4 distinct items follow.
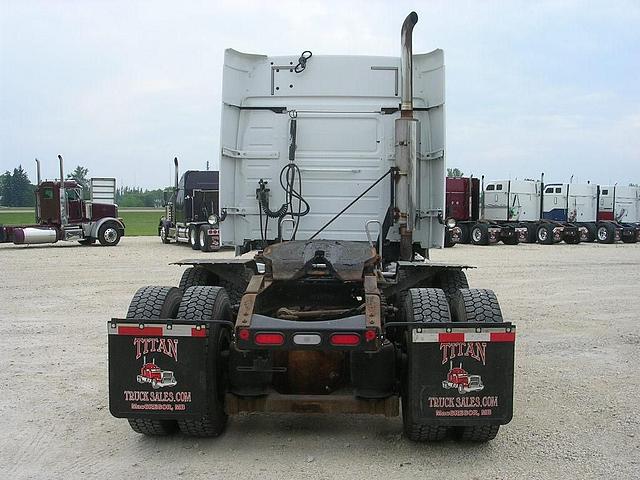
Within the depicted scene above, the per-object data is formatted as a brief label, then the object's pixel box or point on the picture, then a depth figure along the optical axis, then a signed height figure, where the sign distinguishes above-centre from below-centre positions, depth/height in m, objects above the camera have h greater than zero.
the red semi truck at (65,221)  24.94 -0.63
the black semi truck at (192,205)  25.02 -0.06
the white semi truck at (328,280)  4.63 -0.62
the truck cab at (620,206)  35.03 -0.09
